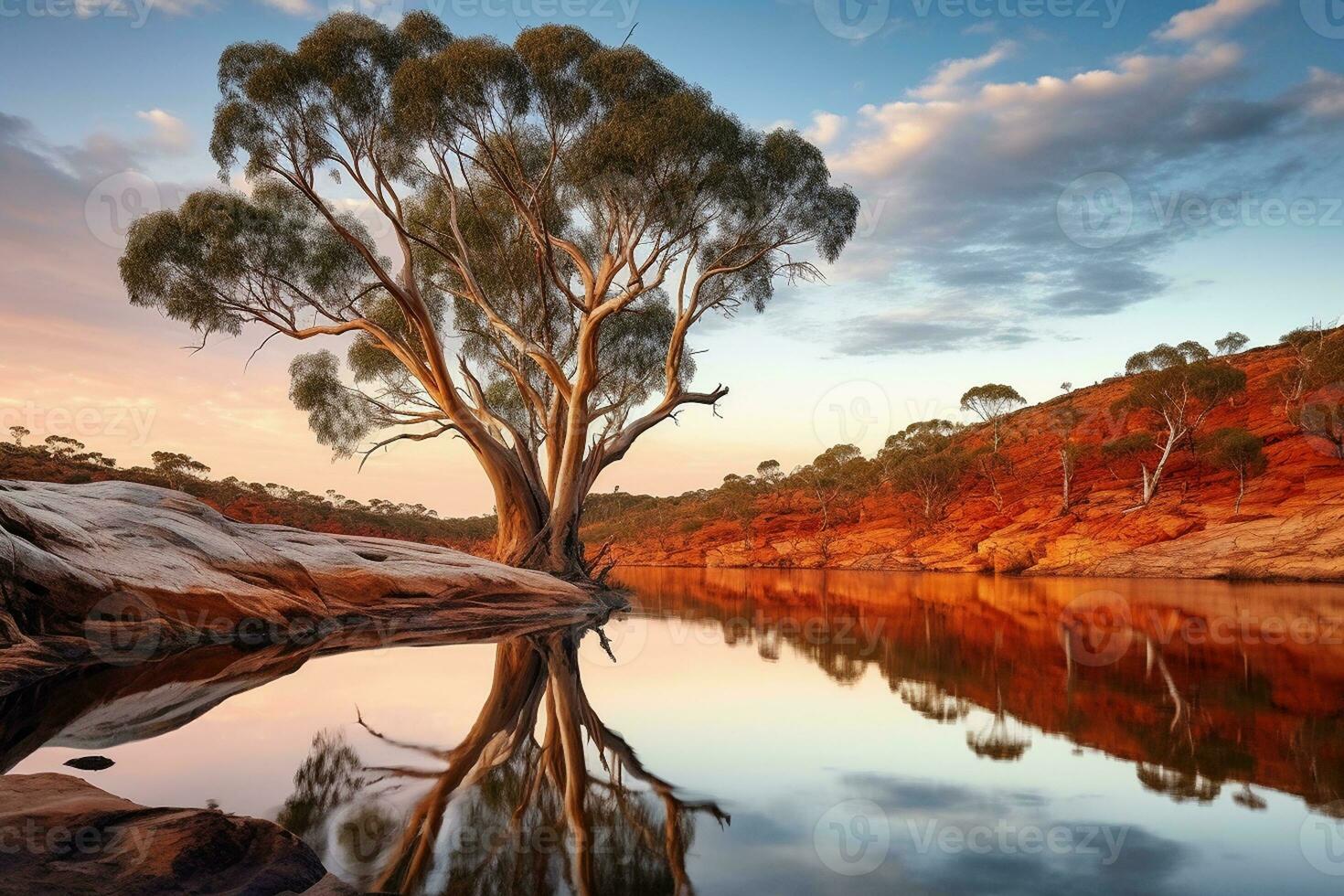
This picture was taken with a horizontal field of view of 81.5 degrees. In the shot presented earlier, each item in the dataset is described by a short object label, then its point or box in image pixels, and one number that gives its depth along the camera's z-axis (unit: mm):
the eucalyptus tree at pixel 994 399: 57500
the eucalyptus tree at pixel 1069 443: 42188
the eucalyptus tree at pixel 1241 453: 36062
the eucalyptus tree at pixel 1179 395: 39531
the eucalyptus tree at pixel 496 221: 15930
